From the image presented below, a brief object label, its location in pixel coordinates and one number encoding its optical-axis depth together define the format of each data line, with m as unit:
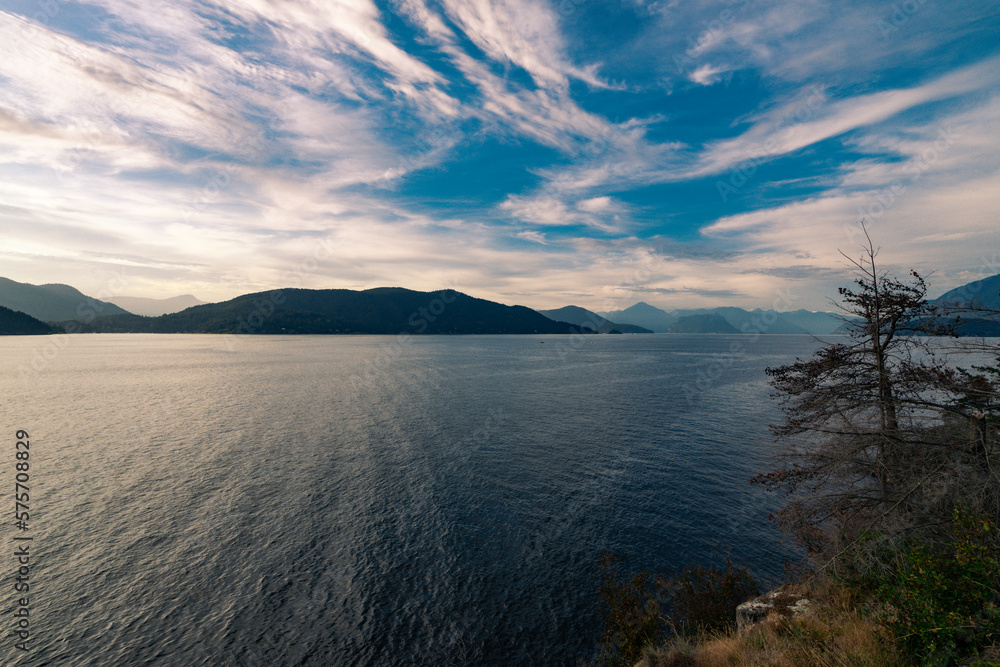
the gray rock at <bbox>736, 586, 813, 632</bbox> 14.25
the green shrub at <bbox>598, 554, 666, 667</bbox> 16.41
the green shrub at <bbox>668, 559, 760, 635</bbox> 17.41
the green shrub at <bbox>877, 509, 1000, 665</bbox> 8.41
